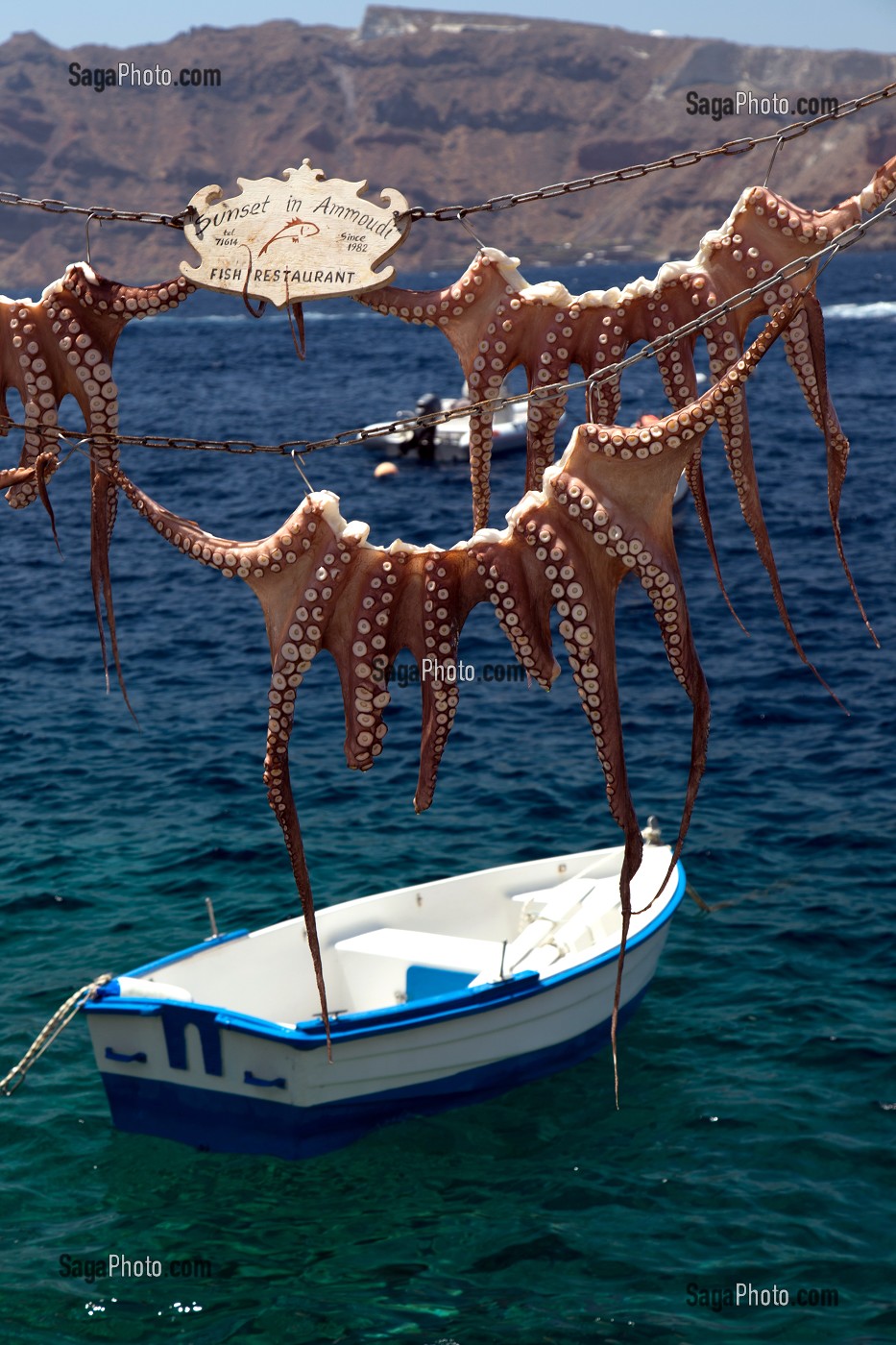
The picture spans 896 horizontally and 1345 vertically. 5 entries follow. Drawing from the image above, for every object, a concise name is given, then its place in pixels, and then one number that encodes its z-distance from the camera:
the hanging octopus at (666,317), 7.51
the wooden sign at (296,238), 7.61
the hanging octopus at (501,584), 6.92
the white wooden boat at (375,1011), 14.03
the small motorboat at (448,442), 49.81
